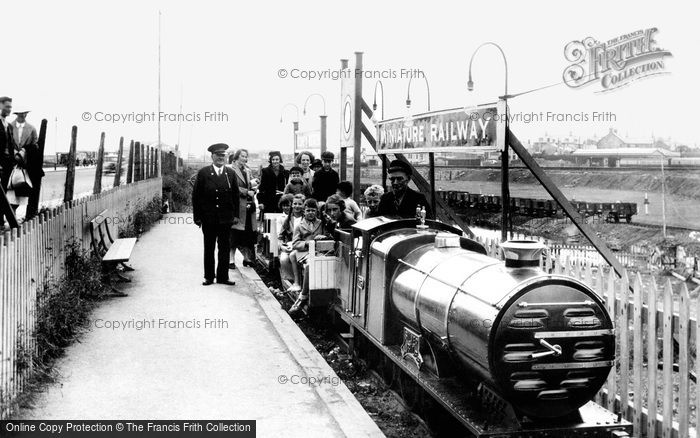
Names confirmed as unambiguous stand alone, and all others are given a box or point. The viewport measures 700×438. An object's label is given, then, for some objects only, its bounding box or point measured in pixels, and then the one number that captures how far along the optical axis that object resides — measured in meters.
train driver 8.09
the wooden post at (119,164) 16.97
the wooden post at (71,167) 10.43
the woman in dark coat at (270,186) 14.02
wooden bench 10.44
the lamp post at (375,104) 10.86
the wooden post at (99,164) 13.86
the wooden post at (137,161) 22.54
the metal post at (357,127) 10.94
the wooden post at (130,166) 20.25
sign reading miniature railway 6.96
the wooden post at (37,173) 8.74
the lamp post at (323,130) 17.52
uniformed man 10.74
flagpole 31.16
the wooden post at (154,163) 31.11
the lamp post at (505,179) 6.68
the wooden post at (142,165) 24.46
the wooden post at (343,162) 12.71
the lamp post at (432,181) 8.83
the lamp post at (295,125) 24.20
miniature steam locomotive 4.39
